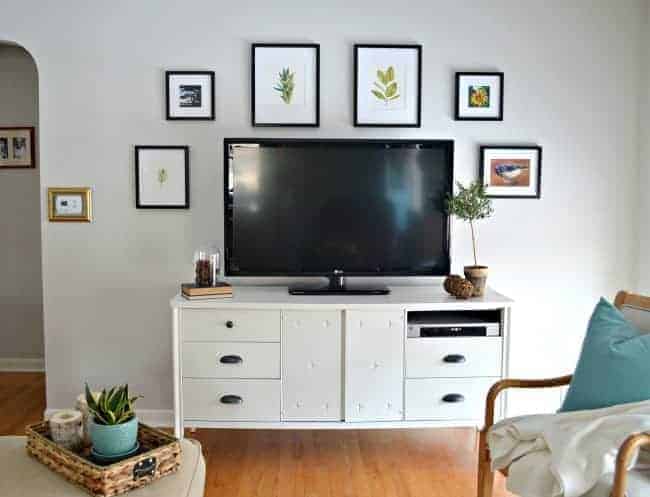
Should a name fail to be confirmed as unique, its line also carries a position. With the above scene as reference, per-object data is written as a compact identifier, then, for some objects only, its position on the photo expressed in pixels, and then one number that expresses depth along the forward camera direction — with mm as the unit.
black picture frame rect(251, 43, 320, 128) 3109
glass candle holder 2842
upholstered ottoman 1501
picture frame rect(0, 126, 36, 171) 4035
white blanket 1630
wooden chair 2084
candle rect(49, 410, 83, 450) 1666
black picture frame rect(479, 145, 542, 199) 3188
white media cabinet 2715
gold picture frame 3164
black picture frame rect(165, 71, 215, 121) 3115
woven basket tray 1486
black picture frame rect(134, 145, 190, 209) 3145
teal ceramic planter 1588
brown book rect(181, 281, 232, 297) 2732
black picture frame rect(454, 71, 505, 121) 3150
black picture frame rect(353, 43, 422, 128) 3125
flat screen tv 2932
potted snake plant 1590
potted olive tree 2859
